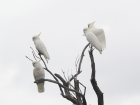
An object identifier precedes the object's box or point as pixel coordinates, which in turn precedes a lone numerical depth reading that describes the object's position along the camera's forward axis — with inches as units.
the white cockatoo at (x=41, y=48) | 525.7
